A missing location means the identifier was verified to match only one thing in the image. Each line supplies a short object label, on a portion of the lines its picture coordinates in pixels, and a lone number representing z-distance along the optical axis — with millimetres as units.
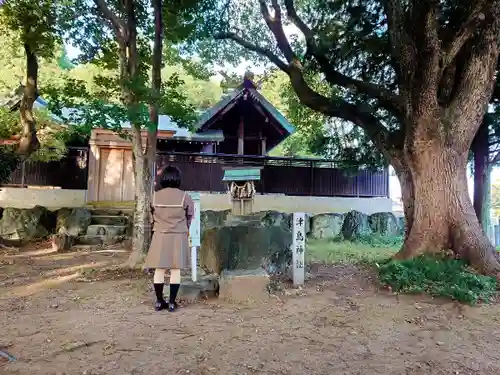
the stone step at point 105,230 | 11148
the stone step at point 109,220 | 11930
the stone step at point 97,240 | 10648
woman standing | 4473
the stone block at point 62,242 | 9953
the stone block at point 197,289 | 5090
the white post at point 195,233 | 5488
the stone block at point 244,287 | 5035
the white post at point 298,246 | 5719
